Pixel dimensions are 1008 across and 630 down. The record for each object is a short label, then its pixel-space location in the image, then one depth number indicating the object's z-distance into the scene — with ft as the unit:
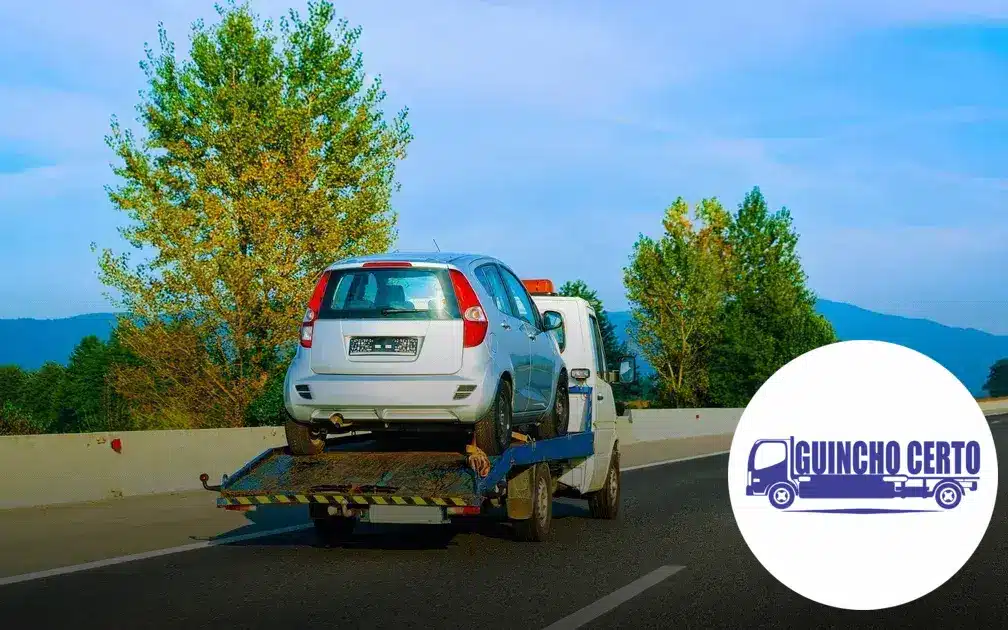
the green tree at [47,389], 299.58
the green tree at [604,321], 374.43
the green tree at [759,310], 314.35
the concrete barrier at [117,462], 50.16
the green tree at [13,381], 303.27
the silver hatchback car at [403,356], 35.94
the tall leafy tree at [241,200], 118.11
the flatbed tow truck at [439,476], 35.45
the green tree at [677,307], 310.24
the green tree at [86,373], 301.02
